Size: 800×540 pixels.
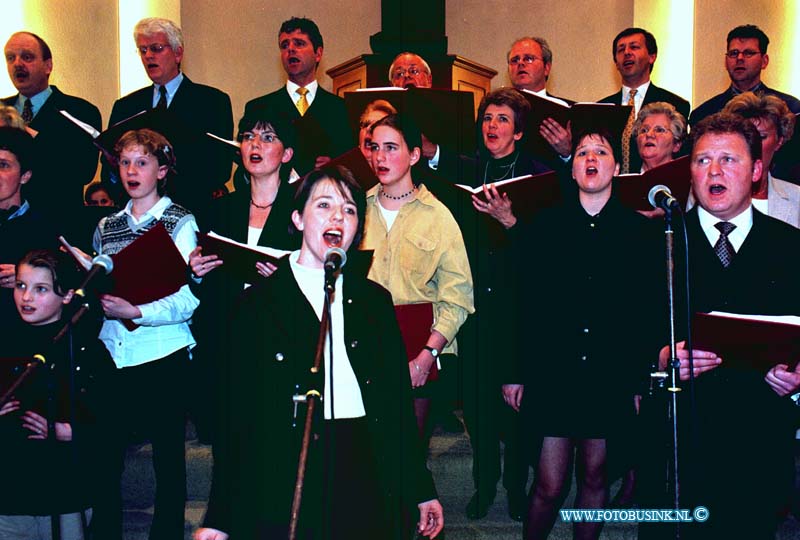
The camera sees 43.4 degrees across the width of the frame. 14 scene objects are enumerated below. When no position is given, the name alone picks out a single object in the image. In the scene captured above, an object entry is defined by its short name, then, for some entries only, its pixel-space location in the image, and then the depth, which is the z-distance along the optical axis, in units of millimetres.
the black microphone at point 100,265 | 2910
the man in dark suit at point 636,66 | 5547
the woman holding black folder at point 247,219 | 4020
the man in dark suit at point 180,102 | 4914
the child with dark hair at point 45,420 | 3447
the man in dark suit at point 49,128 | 4914
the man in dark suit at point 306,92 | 5324
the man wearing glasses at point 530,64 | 5469
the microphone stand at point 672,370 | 2607
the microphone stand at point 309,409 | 2178
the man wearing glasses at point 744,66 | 5648
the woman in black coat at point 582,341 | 3424
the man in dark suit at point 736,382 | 2947
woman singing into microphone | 2533
